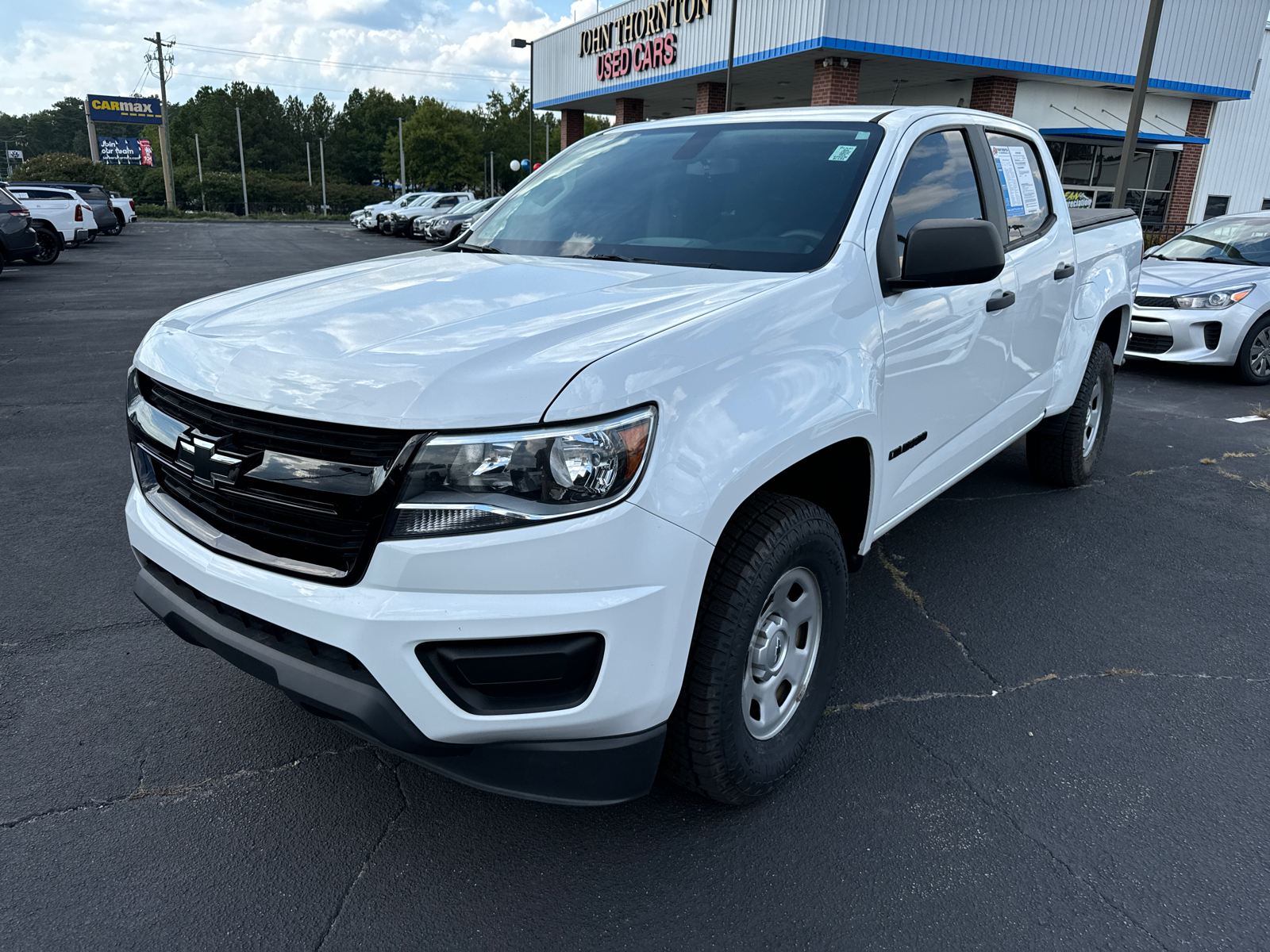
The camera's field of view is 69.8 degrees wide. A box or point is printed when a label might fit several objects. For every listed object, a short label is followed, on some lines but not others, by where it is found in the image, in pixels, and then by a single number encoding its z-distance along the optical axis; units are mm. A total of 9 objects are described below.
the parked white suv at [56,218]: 19516
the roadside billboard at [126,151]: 82125
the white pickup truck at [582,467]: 1870
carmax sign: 81500
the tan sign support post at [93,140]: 70631
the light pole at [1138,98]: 11719
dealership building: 20906
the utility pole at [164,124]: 62394
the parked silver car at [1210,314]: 8484
